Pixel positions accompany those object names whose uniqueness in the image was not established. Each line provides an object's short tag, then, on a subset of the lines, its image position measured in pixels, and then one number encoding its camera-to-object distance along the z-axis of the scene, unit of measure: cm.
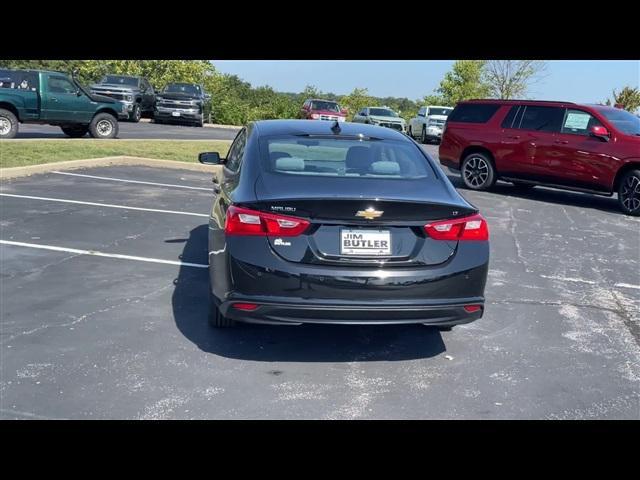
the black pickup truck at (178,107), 2895
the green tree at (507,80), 3884
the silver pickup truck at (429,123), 2888
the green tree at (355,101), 4670
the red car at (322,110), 2981
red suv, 1170
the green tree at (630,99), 2916
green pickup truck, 1809
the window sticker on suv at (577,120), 1216
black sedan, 418
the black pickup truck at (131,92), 2709
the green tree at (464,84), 4184
